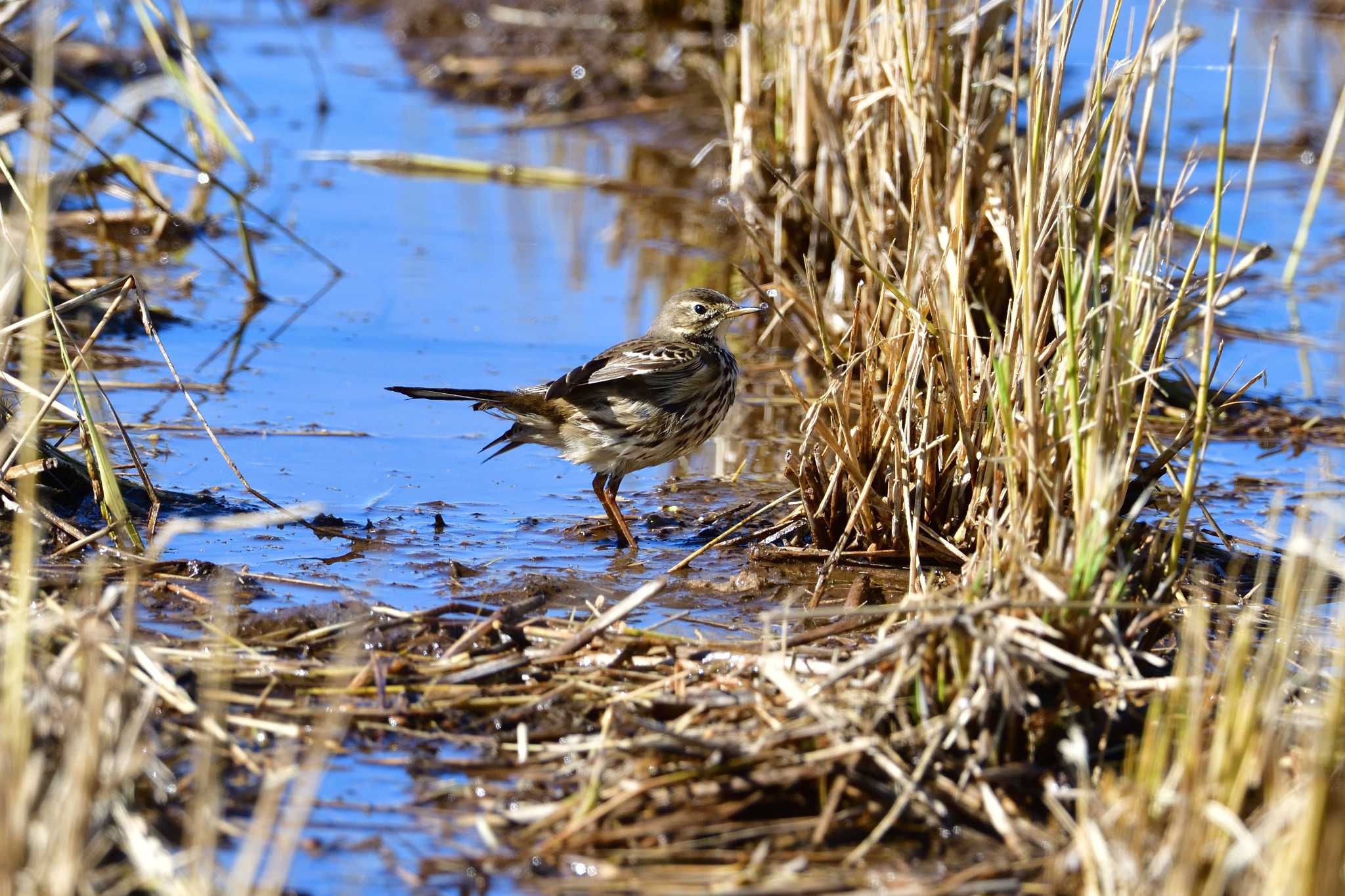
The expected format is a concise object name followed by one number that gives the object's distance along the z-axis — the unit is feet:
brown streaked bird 39.40
